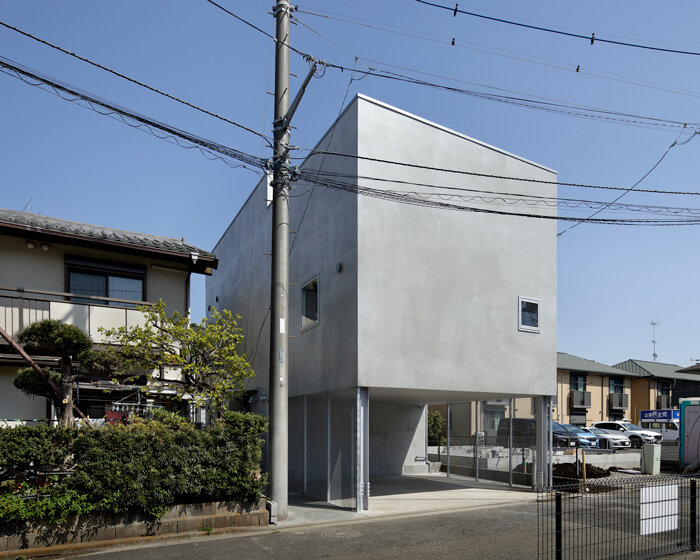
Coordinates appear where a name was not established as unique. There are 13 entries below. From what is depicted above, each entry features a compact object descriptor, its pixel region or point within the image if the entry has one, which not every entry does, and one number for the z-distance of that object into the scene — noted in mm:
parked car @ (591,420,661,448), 31141
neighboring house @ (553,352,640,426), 39062
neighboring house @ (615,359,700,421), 44500
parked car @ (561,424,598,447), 28328
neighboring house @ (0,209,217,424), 13062
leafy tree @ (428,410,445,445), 27266
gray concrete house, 12531
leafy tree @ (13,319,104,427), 9992
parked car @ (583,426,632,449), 28875
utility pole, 10953
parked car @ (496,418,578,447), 15250
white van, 29891
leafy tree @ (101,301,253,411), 12312
